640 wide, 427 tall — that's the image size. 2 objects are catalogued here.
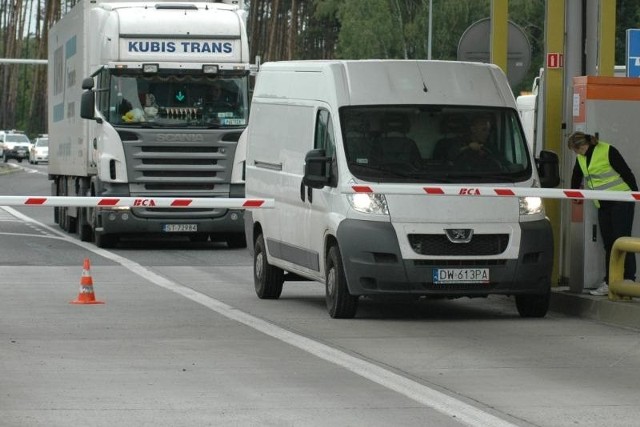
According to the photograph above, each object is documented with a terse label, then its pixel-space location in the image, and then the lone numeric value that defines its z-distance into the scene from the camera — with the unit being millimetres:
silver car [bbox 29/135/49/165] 108500
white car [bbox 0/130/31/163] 116000
